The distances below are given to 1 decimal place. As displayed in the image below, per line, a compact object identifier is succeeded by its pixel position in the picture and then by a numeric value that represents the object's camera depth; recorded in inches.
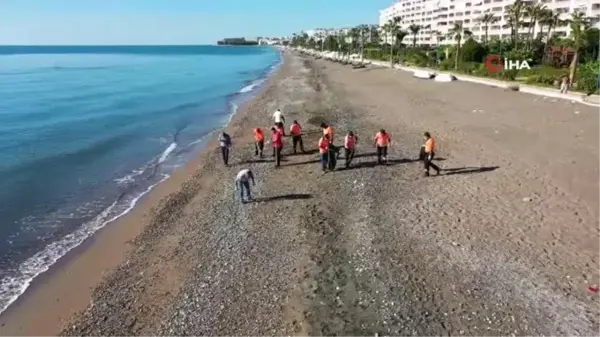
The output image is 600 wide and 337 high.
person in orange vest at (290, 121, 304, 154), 845.8
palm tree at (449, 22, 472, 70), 2421.8
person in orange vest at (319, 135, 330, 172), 721.6
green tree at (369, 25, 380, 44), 6026.6
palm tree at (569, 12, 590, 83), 1436.4
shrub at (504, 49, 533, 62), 2129.7
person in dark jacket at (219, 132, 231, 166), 815.1
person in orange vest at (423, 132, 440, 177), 670.5
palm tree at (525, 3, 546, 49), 2677.2
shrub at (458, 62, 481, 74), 2177.4
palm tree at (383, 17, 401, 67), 3955.2
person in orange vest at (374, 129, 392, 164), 737.6
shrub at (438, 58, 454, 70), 2549.2
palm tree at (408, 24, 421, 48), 4099.4
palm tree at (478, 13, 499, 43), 3479.8
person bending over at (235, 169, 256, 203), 611.5
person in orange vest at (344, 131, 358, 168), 731.4
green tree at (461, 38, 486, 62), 2738.7
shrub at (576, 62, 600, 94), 1349.7
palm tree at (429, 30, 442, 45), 5095.5
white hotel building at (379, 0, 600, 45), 3097.9
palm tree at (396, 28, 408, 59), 4055.1
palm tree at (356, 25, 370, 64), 5302.2
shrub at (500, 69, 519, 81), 1787.6
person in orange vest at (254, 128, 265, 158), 835.9
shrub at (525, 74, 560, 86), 1572.3
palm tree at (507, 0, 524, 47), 2726.6
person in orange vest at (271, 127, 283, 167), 765.3
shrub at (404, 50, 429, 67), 3047.5
